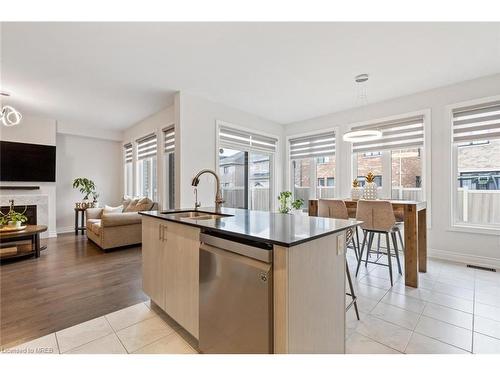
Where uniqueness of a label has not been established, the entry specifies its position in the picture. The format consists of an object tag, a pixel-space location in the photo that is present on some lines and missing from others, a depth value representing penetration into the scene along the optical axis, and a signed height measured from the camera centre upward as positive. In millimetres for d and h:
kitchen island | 1098 -531
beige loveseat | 3996 -734
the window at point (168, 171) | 4697 +331
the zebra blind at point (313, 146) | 4918 +930
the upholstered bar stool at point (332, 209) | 3115 -294
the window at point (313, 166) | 4945 +494
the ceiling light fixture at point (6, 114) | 3177 +1005
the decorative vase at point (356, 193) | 3492 -86
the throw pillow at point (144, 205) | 4725 -366
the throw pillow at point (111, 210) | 4706 -466
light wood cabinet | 1609 -640
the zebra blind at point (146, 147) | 5226 +950
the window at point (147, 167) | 5340 +492
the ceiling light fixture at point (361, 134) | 3121 +726
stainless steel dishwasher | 1119 -585
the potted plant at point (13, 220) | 3631 -525
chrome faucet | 2460 -115
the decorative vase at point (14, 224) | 3628 -578
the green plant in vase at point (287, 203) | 4914 -349
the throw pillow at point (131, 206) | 4832 -397
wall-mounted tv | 4742 +527
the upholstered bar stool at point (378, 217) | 2730 -364
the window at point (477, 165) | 3311 +333
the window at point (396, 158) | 3889 +532
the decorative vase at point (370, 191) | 3266 -51
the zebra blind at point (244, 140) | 4452 +996
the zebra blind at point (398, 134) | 3850 +910
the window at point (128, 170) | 6238 +476
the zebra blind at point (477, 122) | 3248 +943
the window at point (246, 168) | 4578 +424
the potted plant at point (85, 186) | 5863 +24
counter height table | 2643 -535
